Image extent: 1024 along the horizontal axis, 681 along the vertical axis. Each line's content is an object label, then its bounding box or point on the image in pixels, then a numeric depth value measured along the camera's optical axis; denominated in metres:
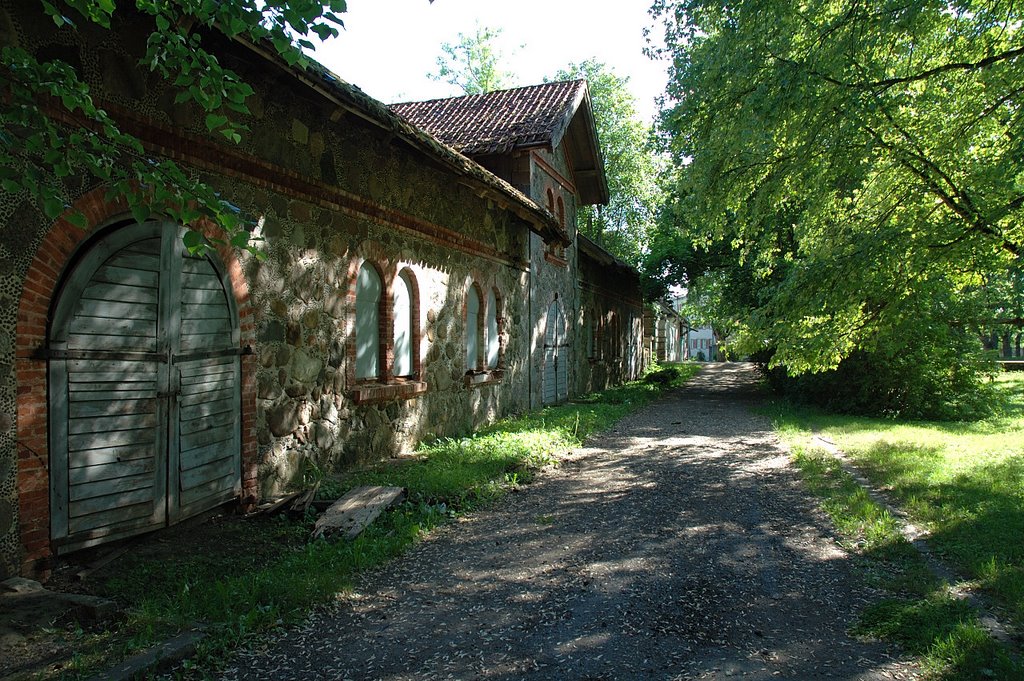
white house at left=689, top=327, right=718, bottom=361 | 82.91
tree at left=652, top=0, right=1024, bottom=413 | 6.34
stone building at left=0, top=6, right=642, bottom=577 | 4.26
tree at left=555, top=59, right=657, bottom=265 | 37.00
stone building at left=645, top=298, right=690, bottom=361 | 38.24
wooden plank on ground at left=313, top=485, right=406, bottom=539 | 5.46
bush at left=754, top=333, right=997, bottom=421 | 13.88
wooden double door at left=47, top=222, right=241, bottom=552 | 4.45
